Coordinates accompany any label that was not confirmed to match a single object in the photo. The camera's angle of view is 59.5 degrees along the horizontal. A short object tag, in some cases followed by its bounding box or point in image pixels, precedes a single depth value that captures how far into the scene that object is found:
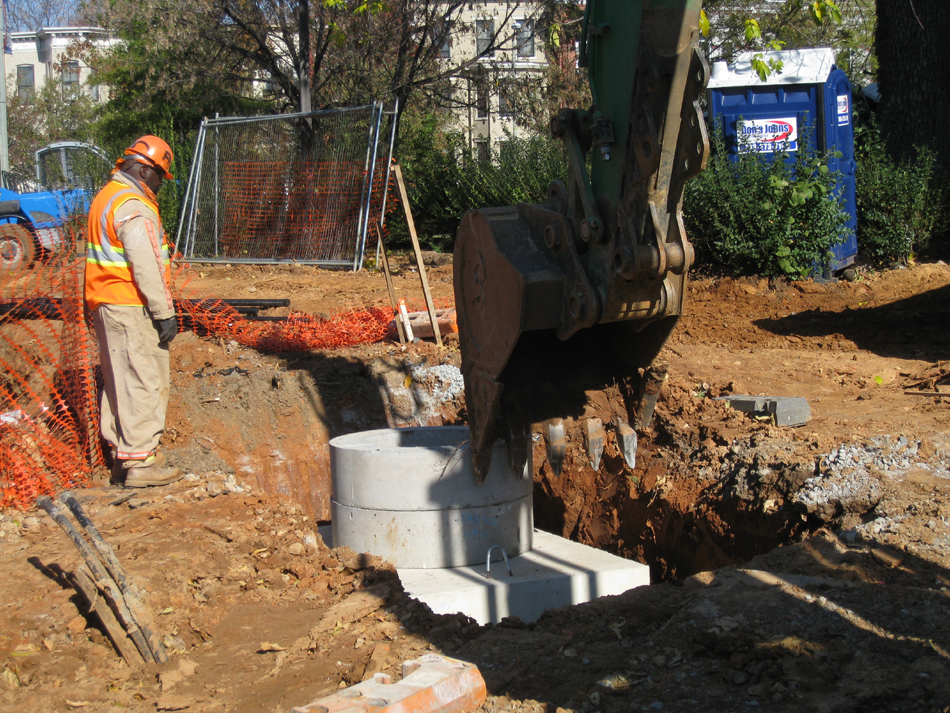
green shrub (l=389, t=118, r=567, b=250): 13.91
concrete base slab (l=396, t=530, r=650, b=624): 4.86
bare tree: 15.41
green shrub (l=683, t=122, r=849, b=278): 9.90
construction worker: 5.33
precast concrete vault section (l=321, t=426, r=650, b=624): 4.99
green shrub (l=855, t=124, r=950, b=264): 10.79
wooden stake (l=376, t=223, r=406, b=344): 7.62
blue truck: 12.99
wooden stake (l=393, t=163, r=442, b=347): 6.96
